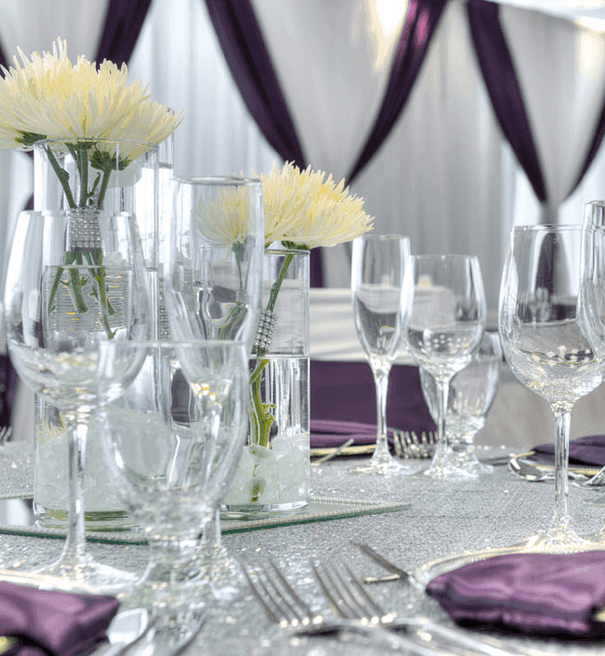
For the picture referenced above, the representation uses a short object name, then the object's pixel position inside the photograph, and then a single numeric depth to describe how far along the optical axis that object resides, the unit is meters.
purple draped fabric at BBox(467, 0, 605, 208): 6.23
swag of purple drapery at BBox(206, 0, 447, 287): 4.99
